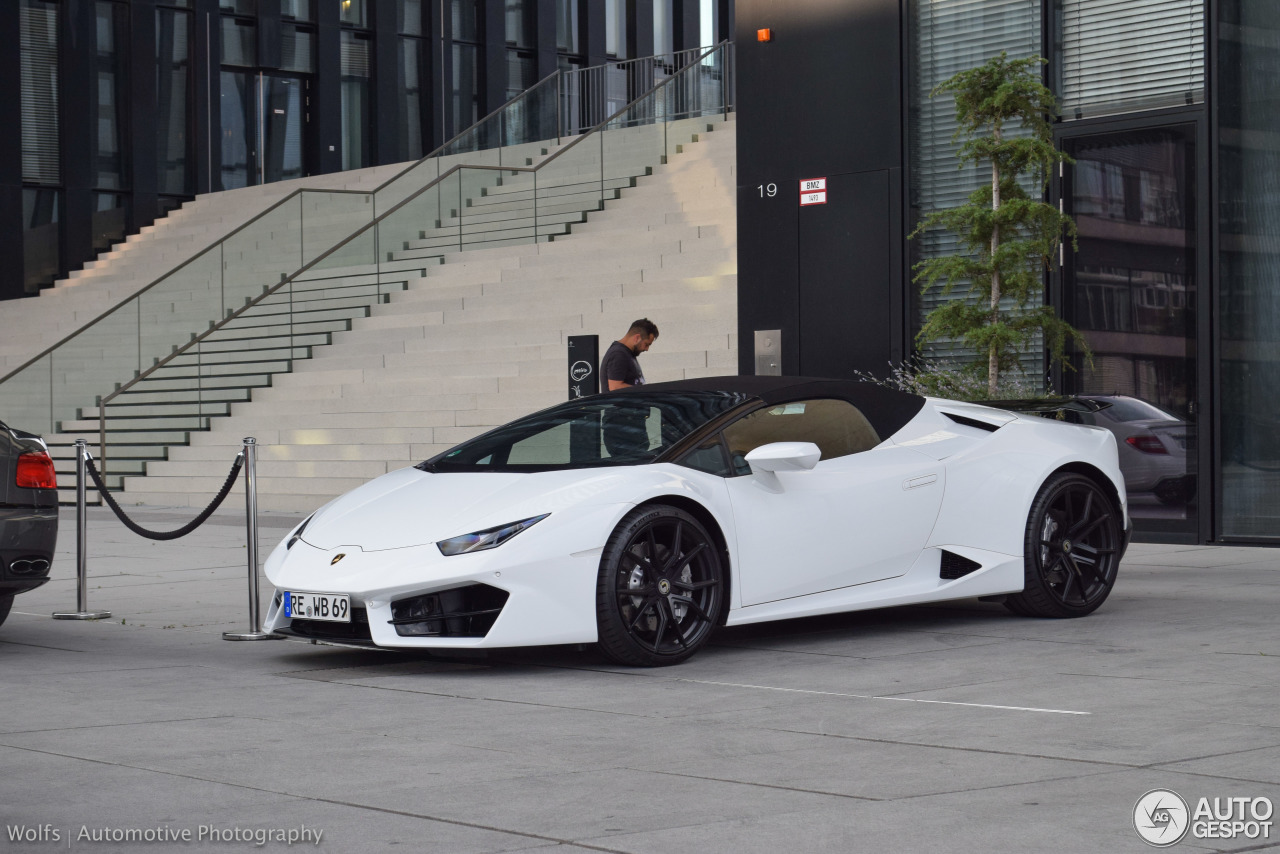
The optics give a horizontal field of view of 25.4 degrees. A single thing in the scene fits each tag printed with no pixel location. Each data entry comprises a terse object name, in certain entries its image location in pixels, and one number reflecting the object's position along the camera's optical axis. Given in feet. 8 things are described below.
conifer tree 67.58
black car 41.51
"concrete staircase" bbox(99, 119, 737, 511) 102.16
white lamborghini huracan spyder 36.99
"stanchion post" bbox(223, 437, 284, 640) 44.89
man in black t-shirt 68.68
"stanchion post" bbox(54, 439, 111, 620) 50.99
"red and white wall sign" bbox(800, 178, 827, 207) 84.87
